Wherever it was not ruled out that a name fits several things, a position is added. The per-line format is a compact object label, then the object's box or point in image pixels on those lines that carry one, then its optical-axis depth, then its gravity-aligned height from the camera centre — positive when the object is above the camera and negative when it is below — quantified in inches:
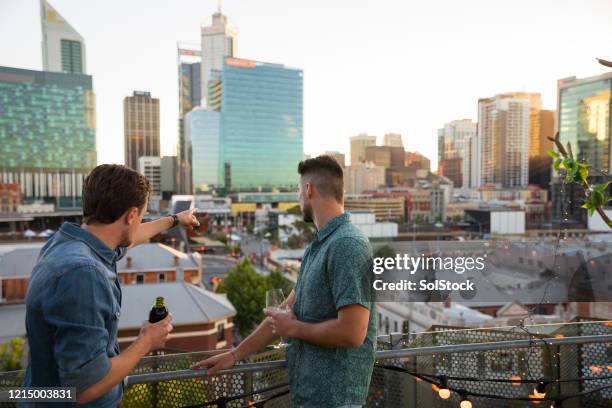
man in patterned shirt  59.8 -17.5
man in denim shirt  48.7 -12.9
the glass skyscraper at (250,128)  3481.8 +418.9
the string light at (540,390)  98.0 -44.8
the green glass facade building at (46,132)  3157.0 +353.2
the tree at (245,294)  823.7 -205.7
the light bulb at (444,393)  96.2 -44.4
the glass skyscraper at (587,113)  2925.7 +453.7
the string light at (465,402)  95.0 -45.7
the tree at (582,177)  75.1 +0.8
